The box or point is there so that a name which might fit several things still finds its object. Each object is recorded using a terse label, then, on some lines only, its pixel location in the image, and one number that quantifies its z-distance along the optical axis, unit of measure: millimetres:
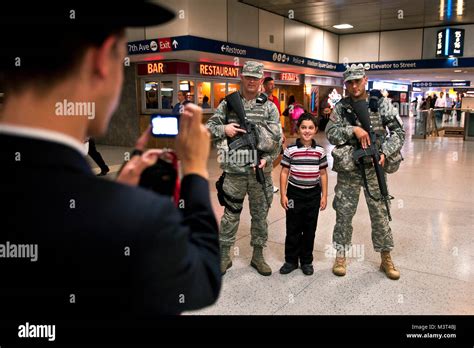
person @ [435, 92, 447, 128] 17878
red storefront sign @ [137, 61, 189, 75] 11859
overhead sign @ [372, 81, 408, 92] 23725
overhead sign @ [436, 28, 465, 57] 14453
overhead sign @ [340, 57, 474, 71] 15078
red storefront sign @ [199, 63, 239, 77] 12483
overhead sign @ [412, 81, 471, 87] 28633
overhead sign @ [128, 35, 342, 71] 9844
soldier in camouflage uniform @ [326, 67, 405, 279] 3551
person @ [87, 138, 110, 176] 7764
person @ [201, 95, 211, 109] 12917
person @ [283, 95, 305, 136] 8180
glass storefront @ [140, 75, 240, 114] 12109
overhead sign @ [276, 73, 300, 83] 15859
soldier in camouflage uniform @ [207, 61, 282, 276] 3578
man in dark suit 711
